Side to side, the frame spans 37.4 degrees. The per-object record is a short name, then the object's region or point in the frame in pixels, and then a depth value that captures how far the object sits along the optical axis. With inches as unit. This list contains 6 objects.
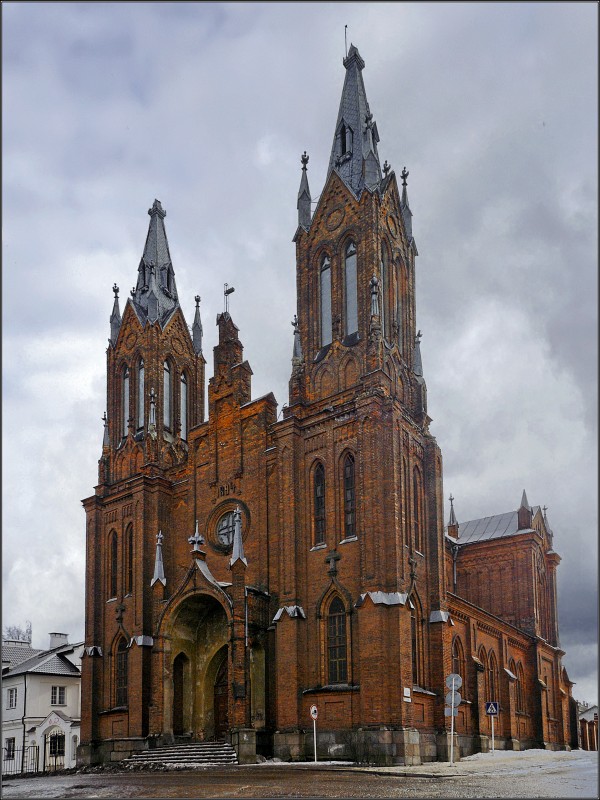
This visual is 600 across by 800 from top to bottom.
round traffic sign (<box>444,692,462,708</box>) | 1117.1
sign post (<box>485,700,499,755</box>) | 1247.5
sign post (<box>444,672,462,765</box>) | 1113.4
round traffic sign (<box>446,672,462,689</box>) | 1112.2
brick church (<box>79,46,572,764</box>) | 1350.9
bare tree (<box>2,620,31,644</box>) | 3893.5
